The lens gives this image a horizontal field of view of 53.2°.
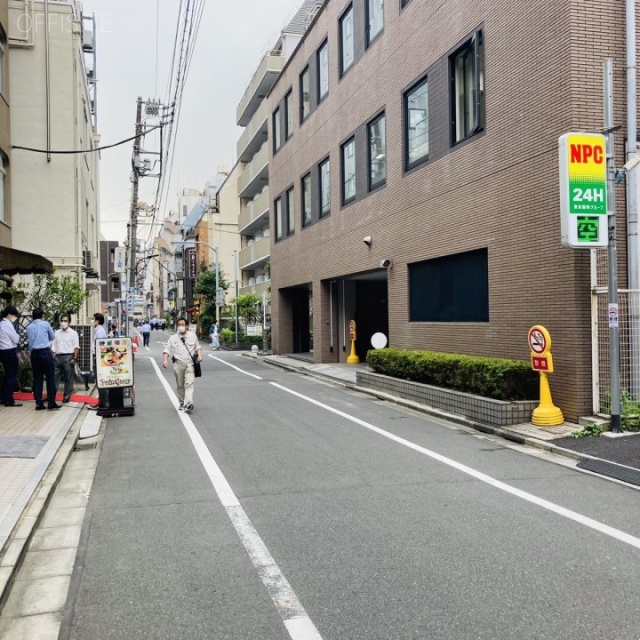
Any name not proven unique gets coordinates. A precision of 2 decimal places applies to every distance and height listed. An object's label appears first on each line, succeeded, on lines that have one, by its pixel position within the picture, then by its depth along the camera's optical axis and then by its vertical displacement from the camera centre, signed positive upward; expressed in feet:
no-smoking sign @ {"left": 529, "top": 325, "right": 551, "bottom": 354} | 31.24 -1.27
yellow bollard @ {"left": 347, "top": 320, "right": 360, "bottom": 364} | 74.38 -3.47
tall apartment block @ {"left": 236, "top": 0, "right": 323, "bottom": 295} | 130.41 +38.86
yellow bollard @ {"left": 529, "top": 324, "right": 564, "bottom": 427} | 31.30 -2.81
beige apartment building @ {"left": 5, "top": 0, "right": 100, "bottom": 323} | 69.31 +21.23
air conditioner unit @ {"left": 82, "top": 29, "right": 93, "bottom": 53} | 99.25 +44.12
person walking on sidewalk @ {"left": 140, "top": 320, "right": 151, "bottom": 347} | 134.66 -2.34
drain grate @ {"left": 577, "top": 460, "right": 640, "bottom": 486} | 22.53 -5.83
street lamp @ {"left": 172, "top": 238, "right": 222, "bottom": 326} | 143.37 +6.83
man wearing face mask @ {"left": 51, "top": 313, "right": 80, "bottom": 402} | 42.22 -1.96
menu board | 38.65 -2.52
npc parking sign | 29.37 +5.65
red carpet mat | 43.11 -5.30
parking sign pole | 28.68 +2.55
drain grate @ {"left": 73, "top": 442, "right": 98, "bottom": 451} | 29.50 -5.83
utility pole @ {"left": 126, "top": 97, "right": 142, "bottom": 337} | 83.82 +15.84
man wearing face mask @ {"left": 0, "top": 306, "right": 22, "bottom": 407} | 38.19 -1.84
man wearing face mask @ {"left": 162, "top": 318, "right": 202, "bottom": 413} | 39.42 -2.33
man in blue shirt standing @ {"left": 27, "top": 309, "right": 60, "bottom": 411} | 38.55 -2.35
